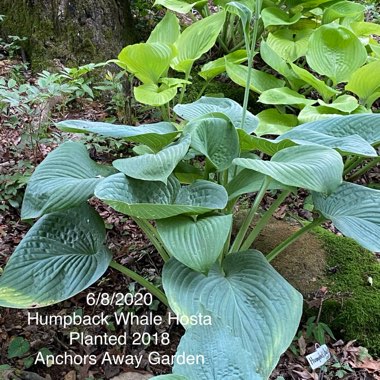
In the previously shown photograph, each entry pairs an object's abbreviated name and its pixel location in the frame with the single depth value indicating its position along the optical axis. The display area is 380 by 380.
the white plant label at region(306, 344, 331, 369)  1.44
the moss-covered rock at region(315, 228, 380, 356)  1.64
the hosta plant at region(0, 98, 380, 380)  1.17
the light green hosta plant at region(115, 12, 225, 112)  2.34
